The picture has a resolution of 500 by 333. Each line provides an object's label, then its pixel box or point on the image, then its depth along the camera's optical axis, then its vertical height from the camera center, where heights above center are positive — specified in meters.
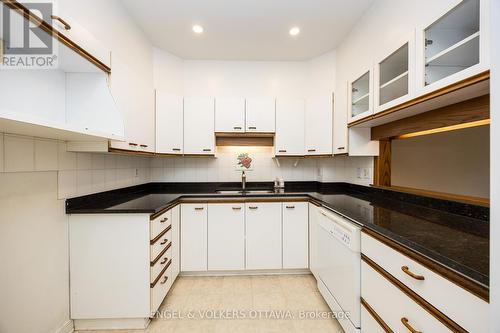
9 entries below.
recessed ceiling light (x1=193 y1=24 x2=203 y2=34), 2.13 +1.41
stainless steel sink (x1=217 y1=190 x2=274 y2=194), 2.49 -0.31
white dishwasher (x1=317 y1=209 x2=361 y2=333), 1.34 -0.75
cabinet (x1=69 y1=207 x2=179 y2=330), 1.57 -0.78
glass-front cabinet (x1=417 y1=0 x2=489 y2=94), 0.91 +0.60
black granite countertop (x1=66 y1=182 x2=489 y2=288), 0.82 -0.33
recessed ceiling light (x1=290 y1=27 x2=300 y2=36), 2.17 +1.42
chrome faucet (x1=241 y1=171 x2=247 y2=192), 2.82 -0.20
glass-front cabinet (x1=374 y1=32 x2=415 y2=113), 1.31 +0.65
